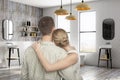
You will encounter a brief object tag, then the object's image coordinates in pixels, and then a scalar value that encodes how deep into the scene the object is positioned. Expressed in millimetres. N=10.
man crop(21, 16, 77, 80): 1451
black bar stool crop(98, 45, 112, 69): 8392
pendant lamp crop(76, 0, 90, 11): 5543
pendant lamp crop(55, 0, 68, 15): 6029
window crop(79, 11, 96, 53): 9398
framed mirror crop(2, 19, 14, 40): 8898
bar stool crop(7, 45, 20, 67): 8798
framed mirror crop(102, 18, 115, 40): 8710
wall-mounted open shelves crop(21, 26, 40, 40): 9955
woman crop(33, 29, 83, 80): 1421
